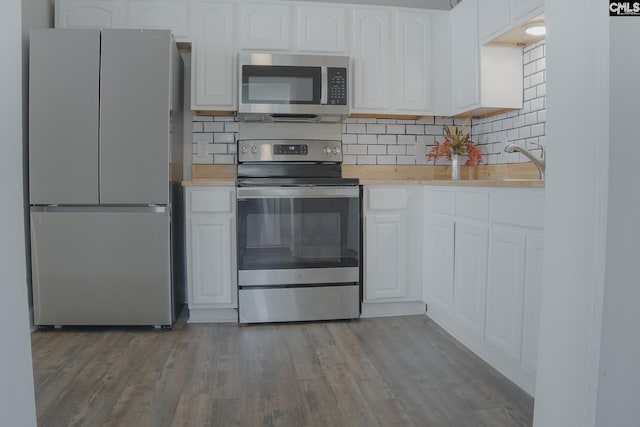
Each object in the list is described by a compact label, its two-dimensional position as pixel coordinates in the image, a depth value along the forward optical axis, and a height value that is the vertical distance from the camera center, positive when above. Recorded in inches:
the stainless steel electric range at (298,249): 118.7 -16.1
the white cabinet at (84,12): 124.4 +44.1
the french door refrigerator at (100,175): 110.8 +1.7
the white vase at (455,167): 135.5 +5.2
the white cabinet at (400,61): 133.7 +34.7
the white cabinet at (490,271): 77.8 -16.5
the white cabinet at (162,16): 125.9 +43.9
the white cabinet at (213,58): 127.5 +33.2
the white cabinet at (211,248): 118.1 -15.9
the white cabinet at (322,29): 131.0 +42.5
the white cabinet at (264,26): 128.8 +42.5
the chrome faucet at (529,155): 97.0 +6.2
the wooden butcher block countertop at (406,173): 118.1 +3.4
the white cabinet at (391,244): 123.1 -15.2
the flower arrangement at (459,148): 134.7 +10.7
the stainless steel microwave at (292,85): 125.2 +26.1
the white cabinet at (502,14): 99.3 +38.1
